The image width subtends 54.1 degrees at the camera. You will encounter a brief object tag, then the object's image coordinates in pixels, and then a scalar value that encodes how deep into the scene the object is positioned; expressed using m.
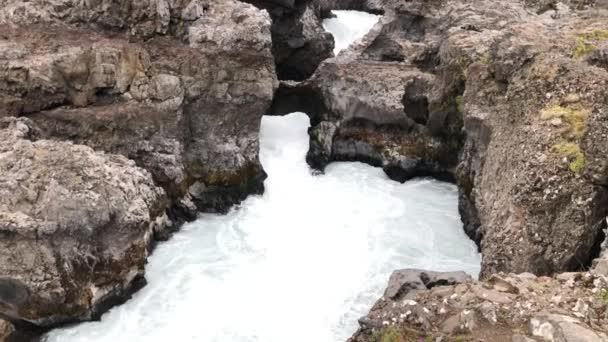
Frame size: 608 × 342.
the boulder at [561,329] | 8.88
